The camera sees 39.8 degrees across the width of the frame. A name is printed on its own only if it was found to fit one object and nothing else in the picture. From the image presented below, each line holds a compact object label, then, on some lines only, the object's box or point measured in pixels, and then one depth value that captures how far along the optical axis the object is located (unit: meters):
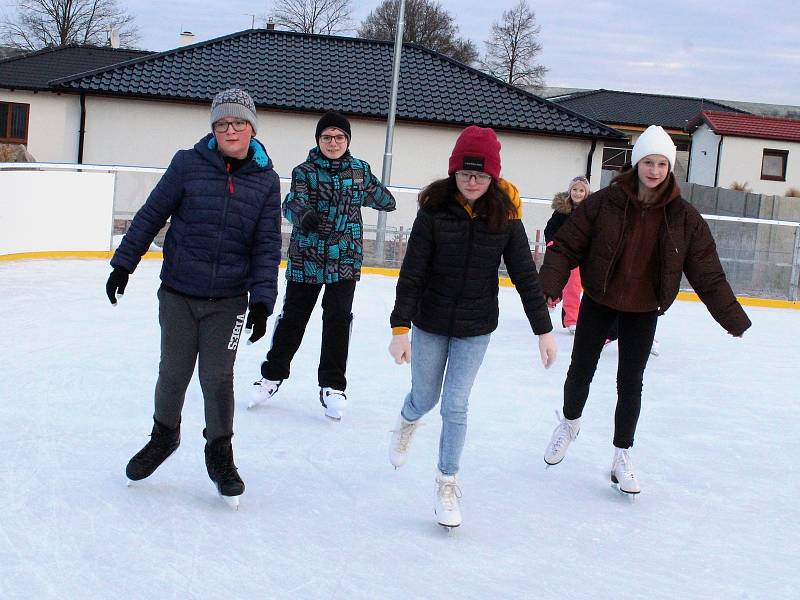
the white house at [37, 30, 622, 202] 20.88
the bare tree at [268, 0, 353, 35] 50.47
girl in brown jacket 3.95
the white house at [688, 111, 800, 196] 34.44
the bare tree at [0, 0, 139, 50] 46.50
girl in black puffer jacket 3.53
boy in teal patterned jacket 4.93
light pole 15.16
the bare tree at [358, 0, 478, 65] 47.28
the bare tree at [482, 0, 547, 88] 52.25
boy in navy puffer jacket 3.56
